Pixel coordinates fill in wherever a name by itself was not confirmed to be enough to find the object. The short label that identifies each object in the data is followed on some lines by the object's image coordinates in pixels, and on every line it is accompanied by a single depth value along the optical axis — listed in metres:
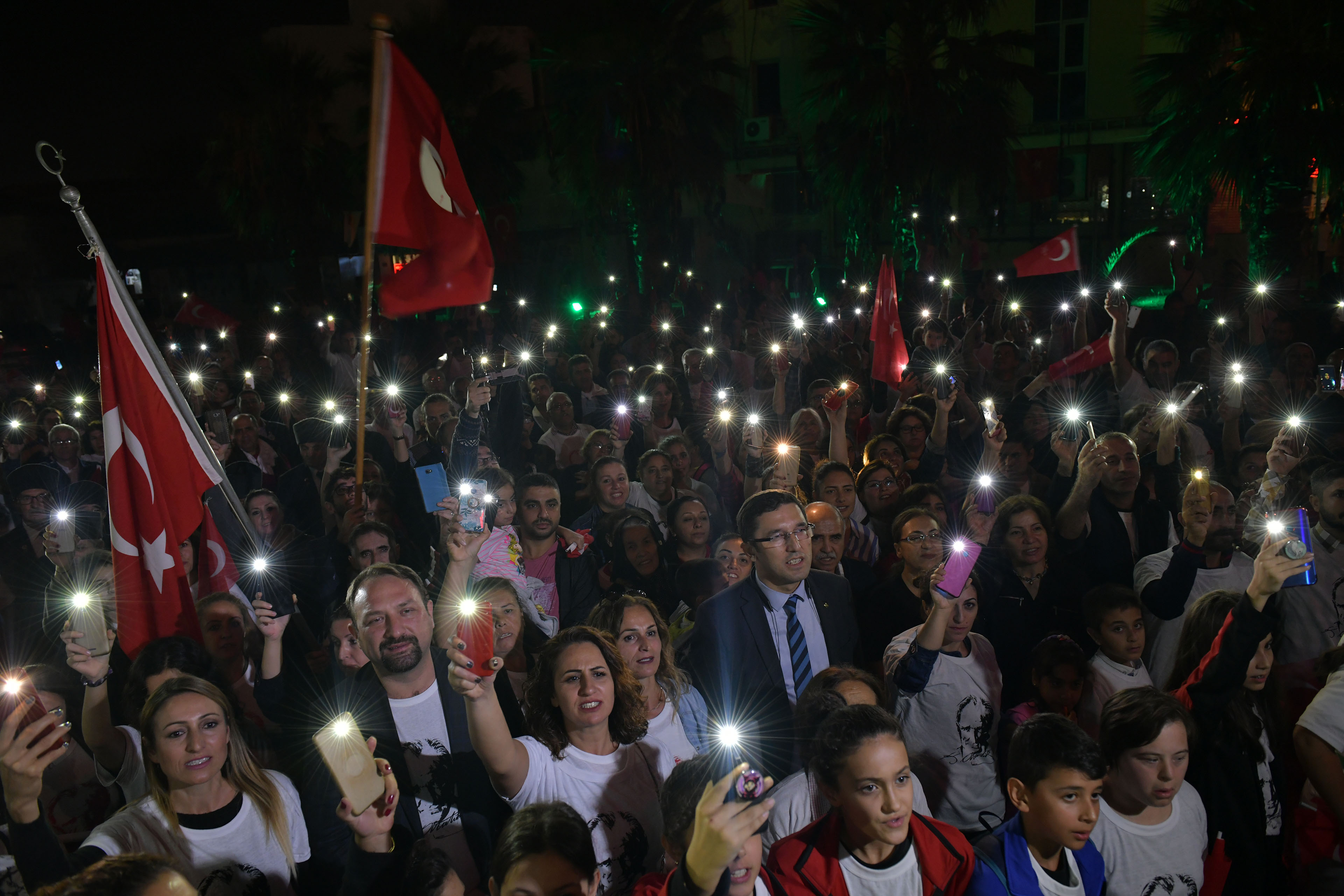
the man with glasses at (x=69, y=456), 7.55
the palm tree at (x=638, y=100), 16.44
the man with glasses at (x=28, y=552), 4.97
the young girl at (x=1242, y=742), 3.16
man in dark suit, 3.90
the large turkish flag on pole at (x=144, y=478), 4.01
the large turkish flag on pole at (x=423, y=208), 4.68
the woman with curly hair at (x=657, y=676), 3.49
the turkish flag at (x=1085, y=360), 7.59
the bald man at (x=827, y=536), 4.90
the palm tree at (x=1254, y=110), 11.02
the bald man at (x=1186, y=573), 4.09
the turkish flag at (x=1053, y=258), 10.22
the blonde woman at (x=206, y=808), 2.80
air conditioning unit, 24.52
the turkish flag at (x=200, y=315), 12.61
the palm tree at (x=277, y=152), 20.02
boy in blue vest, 2.77
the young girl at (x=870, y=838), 2.67
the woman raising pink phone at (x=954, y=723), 3.60
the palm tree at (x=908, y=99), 14.77
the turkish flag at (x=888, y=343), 8.91
